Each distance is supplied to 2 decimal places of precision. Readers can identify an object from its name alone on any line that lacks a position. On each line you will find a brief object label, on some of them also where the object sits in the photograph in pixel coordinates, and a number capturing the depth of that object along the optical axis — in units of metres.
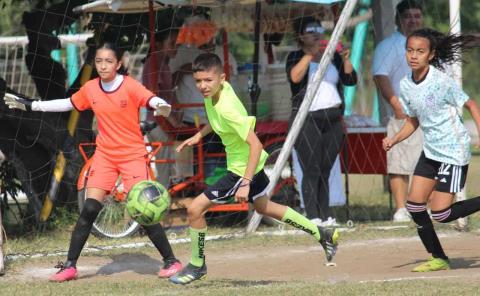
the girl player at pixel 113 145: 17.03
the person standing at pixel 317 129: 21.95
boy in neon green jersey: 15.55
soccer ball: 15.76
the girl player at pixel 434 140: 16.78
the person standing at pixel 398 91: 22.67
